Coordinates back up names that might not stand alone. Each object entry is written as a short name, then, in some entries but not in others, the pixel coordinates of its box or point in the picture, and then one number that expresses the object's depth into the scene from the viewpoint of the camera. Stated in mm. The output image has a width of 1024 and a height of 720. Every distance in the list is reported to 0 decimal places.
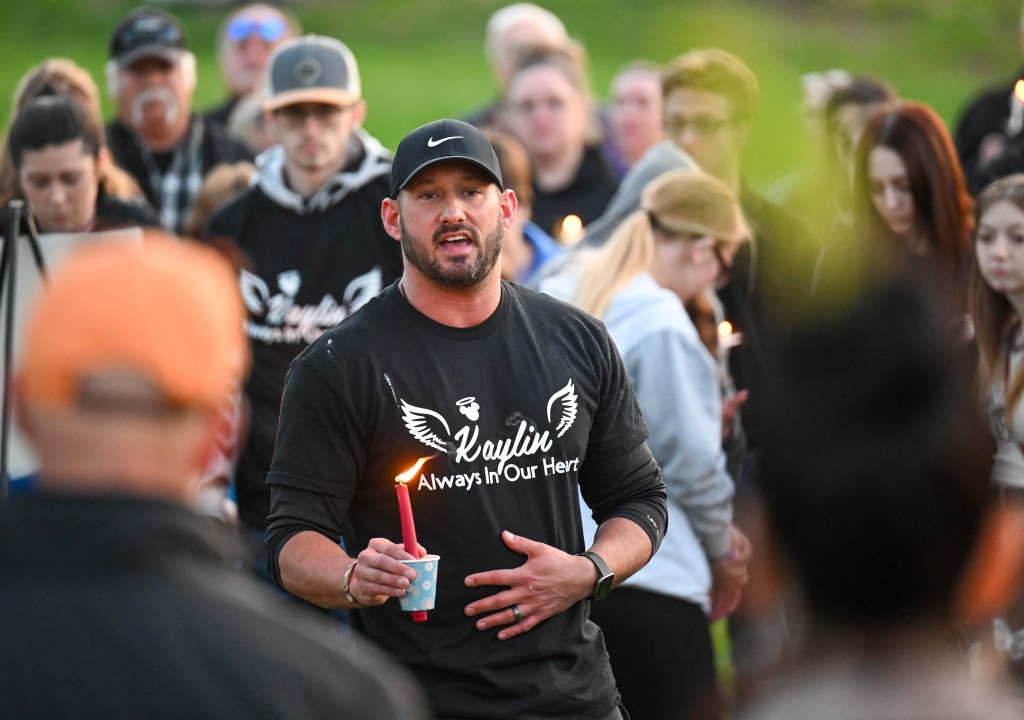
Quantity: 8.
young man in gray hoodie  11695
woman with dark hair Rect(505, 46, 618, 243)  16672
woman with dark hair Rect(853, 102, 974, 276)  11461
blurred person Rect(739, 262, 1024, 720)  3426
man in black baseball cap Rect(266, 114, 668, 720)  7051
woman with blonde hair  9508
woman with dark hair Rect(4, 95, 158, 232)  11945
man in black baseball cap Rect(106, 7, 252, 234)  16094
